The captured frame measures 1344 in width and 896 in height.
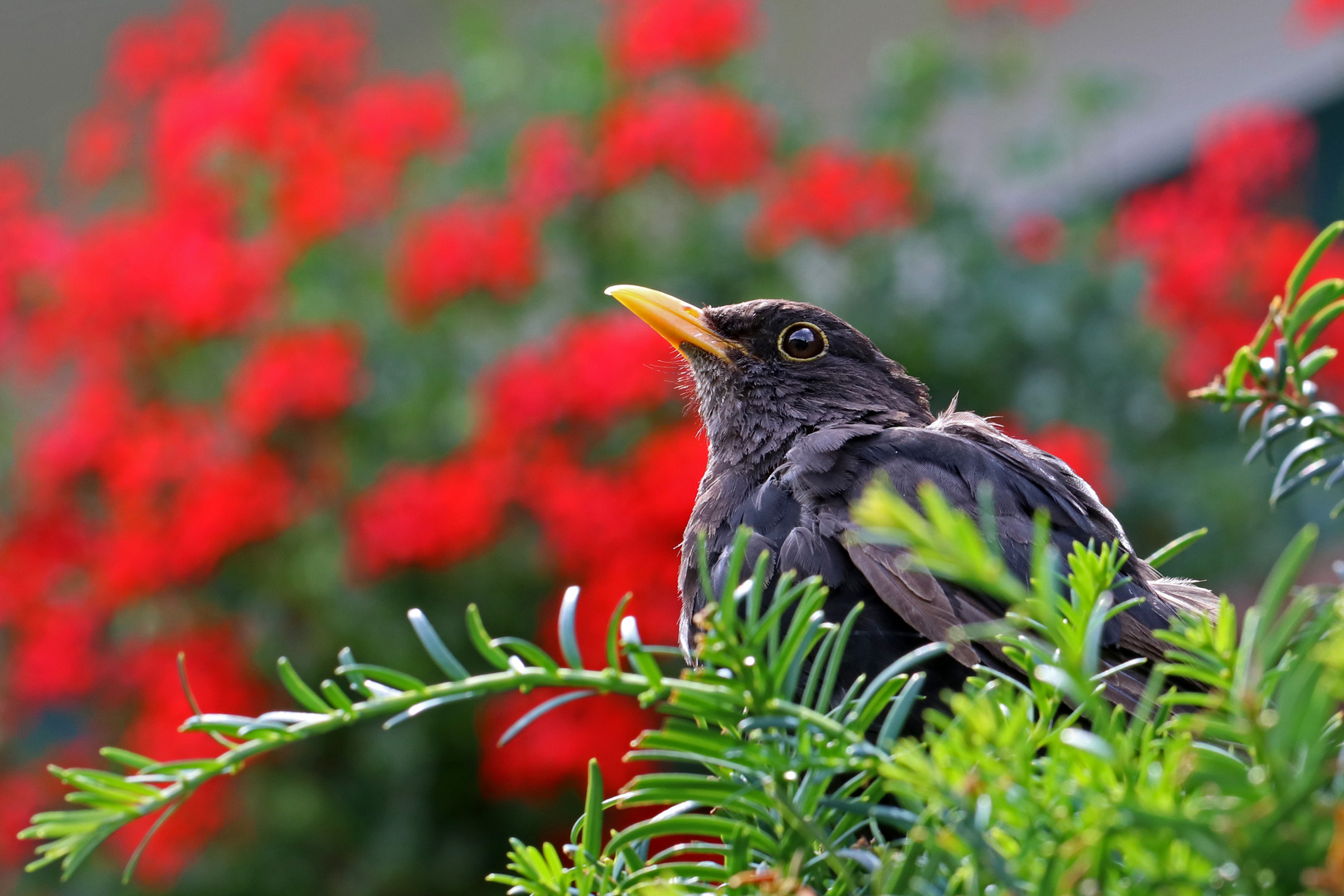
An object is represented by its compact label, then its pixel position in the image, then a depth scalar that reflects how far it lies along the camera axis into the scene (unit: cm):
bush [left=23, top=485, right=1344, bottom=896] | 120
